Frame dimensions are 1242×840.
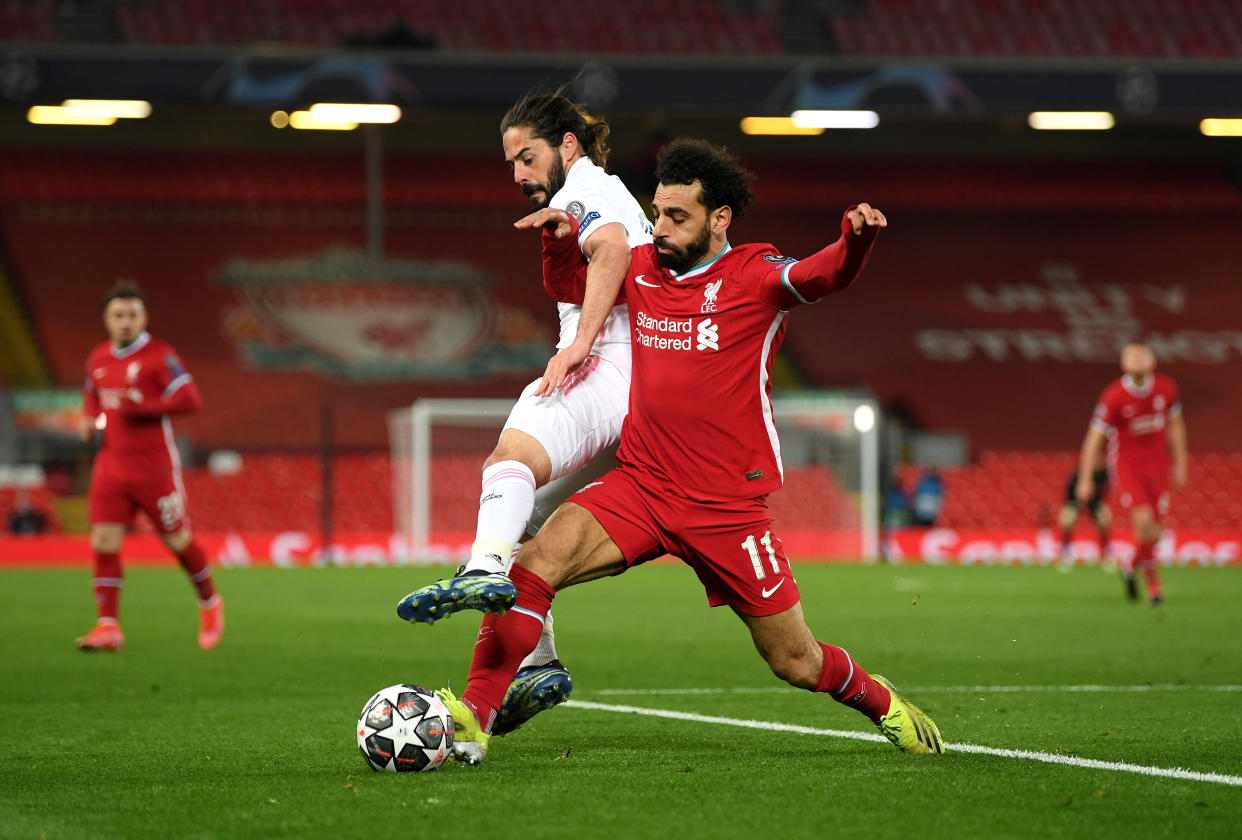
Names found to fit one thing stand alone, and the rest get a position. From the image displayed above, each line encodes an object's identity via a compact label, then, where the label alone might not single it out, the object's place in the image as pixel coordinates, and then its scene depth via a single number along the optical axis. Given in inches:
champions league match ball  346.9
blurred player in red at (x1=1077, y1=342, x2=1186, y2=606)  967.6
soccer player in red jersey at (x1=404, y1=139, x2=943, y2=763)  366.0
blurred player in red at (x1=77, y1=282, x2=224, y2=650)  688.4
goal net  1476.4
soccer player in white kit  361.4
